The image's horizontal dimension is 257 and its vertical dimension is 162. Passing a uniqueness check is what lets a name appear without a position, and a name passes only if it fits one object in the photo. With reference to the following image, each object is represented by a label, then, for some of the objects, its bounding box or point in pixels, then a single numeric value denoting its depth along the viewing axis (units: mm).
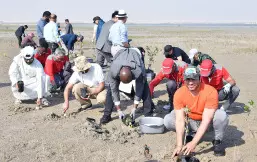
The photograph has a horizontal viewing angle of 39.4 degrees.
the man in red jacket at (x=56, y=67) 8375
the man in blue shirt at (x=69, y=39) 13422
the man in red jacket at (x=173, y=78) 6883
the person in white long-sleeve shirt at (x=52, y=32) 11312
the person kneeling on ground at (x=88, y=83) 7117
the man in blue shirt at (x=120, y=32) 8672
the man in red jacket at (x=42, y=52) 8938
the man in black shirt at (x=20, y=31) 20614
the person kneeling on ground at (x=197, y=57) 7472
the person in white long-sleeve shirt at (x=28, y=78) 7674
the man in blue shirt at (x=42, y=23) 11671
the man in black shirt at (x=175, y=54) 8433
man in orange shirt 4754
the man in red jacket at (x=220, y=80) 6285
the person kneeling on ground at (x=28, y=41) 10663
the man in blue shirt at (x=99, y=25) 12555
